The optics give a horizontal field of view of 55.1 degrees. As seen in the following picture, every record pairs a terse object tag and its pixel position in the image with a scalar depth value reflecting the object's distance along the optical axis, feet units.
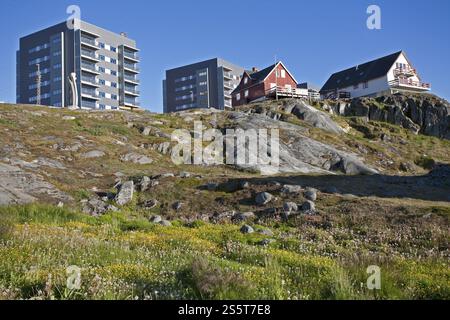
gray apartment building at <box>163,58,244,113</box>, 504.43
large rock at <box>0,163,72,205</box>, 66.59
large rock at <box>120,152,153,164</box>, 118.51
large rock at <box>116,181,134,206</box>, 80.74
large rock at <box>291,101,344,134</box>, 197.57
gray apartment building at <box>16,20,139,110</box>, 392.06
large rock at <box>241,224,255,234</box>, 54.28
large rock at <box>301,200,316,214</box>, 70.67
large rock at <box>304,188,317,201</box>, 80.13
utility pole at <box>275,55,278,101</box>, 285.43
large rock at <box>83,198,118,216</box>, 70.54
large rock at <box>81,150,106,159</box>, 113.20
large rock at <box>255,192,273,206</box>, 79.06
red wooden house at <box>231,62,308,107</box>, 274.98
